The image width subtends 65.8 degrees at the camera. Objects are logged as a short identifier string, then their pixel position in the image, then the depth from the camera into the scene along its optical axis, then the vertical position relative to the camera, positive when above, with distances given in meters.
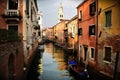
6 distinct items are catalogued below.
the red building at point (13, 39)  4.09 -0.03
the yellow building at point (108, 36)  5.44 +0.14
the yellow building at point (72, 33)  13.55 +0.80
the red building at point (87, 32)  7.28 +0.54
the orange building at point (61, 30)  22.18 +2.09
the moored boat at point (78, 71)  6.55 -2.53
